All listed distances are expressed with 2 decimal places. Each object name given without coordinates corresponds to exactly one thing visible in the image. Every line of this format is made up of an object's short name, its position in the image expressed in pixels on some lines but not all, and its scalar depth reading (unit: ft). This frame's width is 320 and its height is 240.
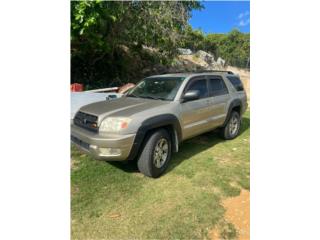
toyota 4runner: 10.52
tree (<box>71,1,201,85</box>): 18.40
